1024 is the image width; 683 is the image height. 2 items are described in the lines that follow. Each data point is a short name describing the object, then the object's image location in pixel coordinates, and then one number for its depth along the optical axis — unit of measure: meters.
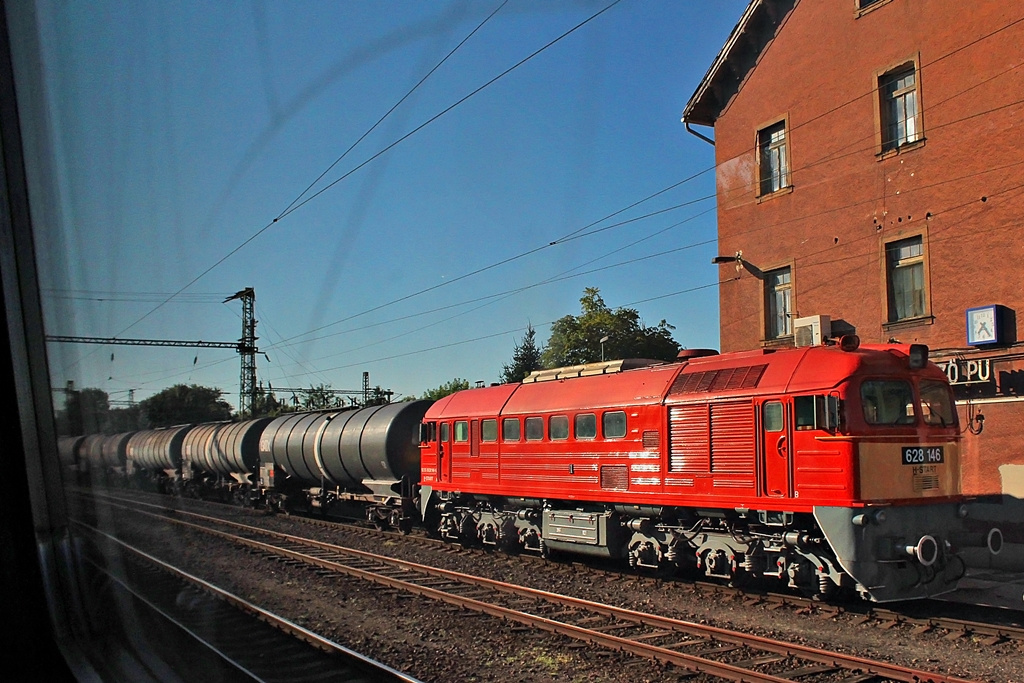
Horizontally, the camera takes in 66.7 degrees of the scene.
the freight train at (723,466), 9.23
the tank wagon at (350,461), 18.92
